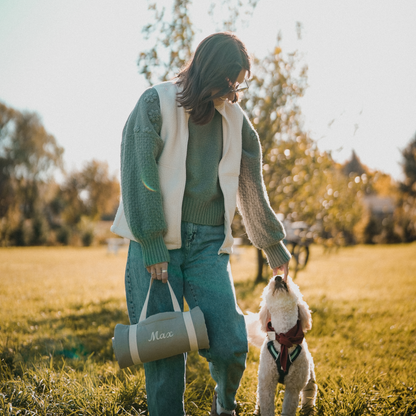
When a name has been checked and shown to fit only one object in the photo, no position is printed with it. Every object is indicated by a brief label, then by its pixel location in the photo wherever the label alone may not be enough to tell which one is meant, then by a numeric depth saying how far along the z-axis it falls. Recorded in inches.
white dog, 96.1
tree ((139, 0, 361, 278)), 213.8
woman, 75.9
